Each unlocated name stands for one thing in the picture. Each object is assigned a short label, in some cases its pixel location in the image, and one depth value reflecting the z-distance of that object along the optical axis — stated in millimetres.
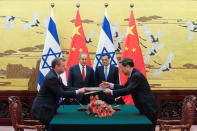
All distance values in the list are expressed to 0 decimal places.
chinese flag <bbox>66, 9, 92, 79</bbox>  5785
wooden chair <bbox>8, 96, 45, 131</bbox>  3158
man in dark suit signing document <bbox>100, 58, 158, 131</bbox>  3264
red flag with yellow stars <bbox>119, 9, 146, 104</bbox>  5777
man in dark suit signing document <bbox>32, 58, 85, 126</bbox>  3213
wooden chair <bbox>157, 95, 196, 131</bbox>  3159
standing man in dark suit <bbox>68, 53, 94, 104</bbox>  5008
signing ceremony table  2682
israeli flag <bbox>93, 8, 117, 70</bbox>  5781
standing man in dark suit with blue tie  5070
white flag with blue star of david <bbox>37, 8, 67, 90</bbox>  5719
